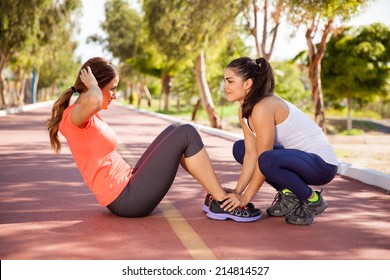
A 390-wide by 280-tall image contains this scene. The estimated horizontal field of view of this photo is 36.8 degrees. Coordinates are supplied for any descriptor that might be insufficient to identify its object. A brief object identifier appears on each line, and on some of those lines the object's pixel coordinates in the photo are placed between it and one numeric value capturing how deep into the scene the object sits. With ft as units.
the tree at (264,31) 72.95
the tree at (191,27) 80.94
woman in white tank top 17.53
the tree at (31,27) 99.19
